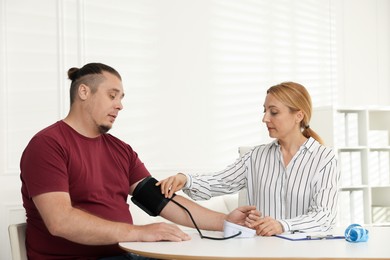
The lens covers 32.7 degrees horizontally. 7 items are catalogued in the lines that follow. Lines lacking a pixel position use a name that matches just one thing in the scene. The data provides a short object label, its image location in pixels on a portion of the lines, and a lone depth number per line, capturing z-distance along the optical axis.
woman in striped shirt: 2.95
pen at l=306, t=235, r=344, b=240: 2.34
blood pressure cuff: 2.66
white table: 1.96
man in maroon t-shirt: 2.35
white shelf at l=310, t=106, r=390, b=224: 5.14
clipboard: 2.34
